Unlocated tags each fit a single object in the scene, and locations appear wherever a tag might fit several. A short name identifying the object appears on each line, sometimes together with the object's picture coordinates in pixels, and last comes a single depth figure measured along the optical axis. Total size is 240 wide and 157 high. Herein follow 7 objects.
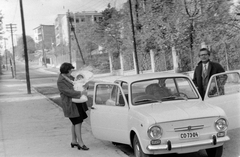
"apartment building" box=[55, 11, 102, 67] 66.31
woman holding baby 7.06
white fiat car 5.45
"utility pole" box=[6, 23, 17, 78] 77.46
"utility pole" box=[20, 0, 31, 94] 25.03
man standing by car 7.48
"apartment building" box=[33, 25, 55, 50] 148.57
